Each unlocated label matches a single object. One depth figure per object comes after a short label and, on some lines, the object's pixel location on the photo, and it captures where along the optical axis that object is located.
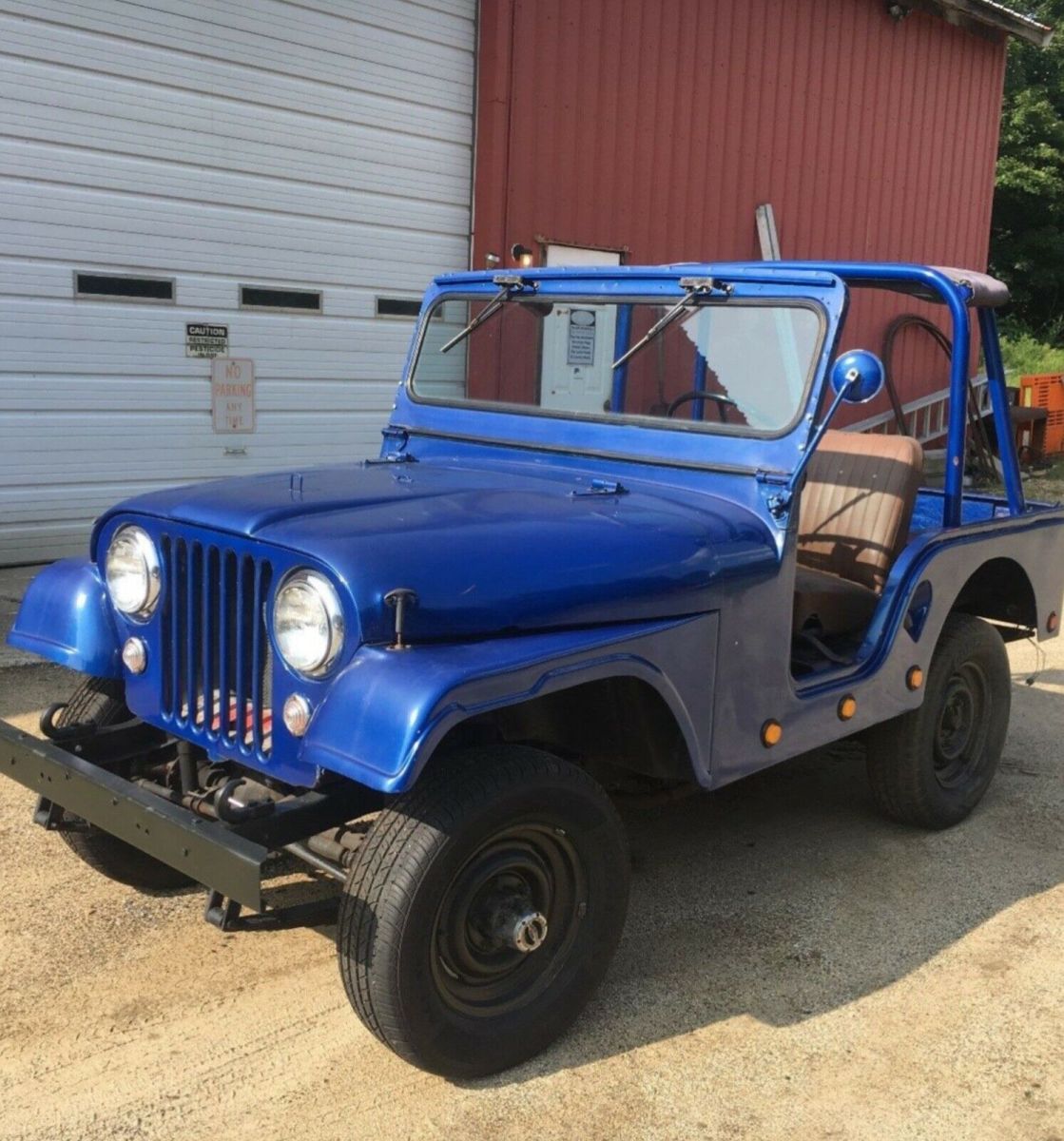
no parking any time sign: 7.81
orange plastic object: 14.84
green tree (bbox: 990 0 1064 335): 23.91
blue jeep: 2.44
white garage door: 6.94
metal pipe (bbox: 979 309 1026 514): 4.02
